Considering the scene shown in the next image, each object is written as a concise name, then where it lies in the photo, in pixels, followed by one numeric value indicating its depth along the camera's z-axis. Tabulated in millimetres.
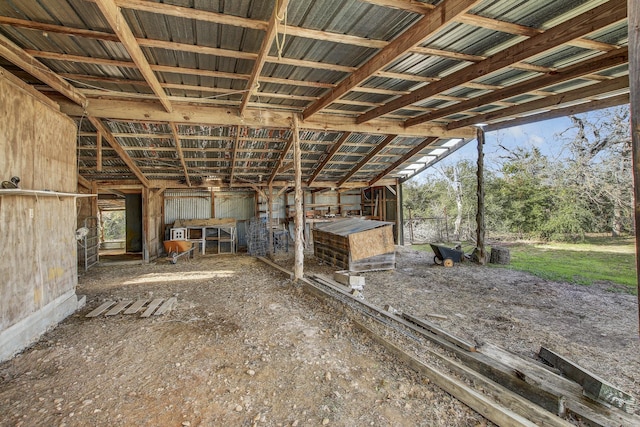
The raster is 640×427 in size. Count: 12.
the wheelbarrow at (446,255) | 8555
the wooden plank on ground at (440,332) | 3420
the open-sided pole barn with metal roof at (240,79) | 3186
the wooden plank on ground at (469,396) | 2246
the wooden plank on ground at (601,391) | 2416
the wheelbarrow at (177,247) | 10633
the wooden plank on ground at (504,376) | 2561
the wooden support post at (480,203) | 8852
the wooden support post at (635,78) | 1111
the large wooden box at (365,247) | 8078
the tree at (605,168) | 11609
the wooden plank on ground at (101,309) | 4699
